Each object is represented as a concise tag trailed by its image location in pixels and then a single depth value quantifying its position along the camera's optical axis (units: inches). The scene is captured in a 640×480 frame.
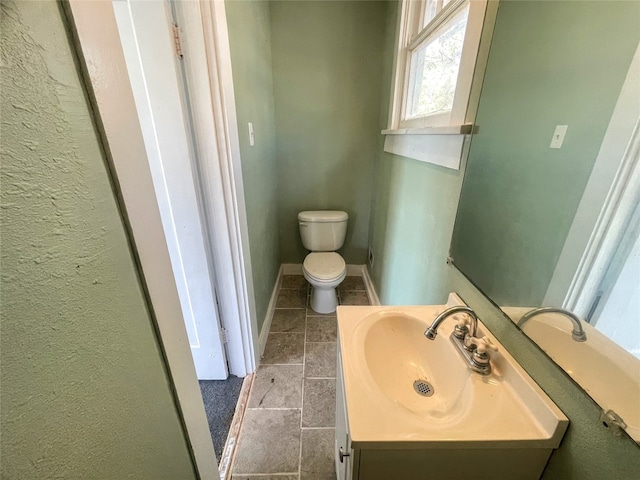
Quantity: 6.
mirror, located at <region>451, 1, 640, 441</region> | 17.6
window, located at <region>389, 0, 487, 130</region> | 33.5
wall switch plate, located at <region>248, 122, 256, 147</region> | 56.5
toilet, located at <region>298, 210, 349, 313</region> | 77.0
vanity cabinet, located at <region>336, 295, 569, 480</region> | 20.7
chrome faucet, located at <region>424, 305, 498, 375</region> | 26.7
